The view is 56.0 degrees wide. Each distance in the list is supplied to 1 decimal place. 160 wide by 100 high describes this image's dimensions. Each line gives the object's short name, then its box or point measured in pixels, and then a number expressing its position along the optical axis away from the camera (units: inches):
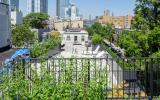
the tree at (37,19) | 1593.8
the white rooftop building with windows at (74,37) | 996.1
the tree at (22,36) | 853.5
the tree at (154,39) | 257.4
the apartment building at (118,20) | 2605.3
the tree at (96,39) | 1152.4
